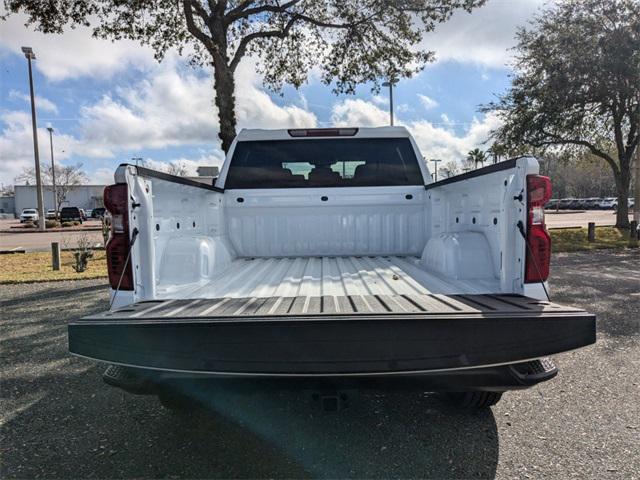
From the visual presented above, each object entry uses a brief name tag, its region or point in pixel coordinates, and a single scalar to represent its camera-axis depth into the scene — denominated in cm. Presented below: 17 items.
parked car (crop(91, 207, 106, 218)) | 5191
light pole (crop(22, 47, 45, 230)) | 2319
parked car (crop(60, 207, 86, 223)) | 4112
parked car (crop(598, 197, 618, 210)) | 6112
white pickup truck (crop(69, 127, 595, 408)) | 204
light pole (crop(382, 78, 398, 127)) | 2369
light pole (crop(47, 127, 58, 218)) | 4631
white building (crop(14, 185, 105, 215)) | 7225
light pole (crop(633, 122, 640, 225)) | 1543
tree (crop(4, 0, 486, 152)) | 909
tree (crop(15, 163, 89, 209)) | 5159
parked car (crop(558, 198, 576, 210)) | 6769
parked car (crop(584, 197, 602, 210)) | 6381
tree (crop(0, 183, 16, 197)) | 9676
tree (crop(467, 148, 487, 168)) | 6151
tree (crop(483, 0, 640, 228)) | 1480
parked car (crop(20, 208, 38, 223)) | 4574
